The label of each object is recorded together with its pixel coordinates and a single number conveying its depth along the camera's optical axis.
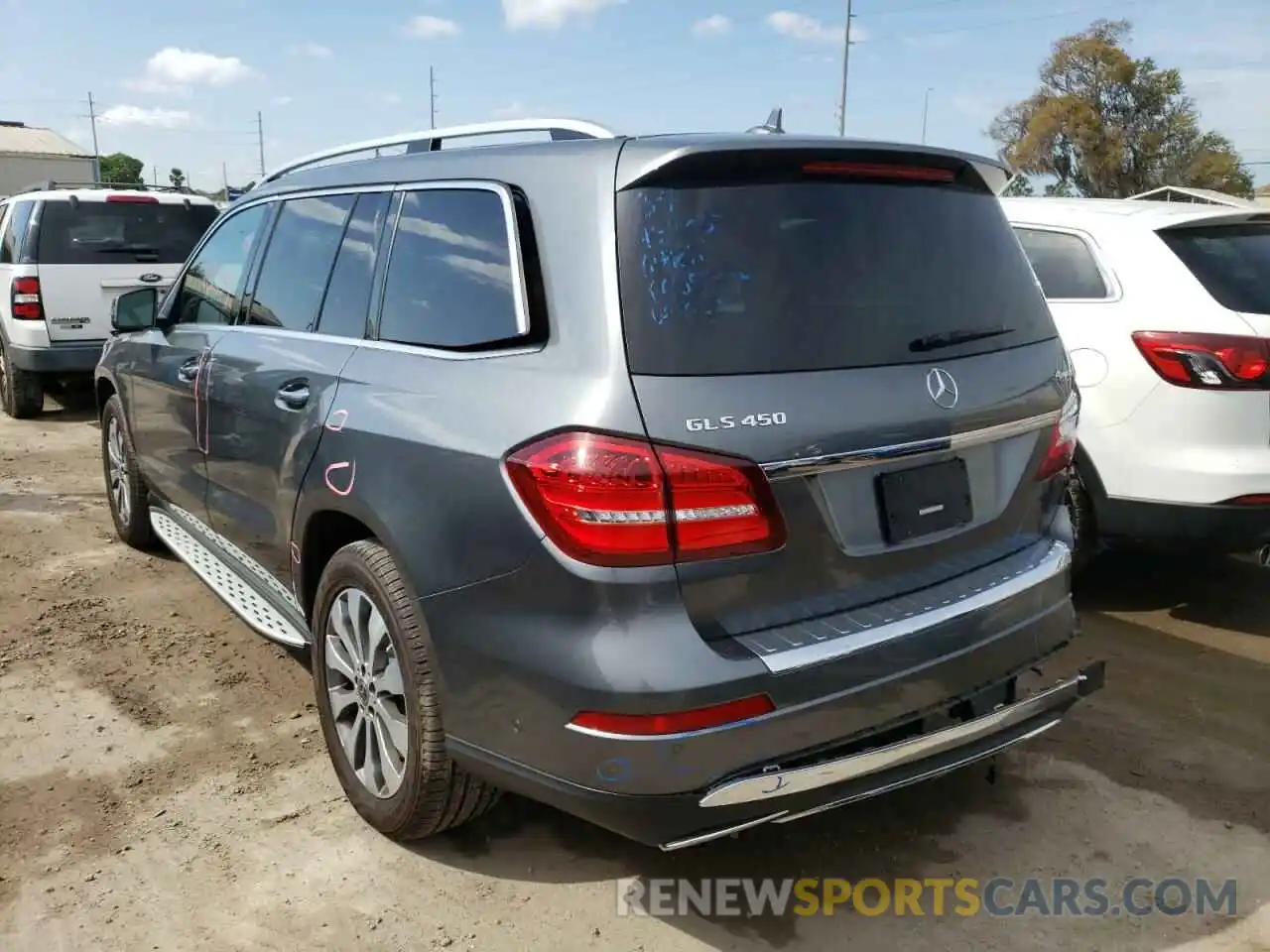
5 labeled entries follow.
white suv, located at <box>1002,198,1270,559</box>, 4.18
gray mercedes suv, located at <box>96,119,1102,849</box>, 2.22
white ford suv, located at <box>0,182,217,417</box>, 8.84
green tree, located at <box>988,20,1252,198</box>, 42.97
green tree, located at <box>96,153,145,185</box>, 87.19
